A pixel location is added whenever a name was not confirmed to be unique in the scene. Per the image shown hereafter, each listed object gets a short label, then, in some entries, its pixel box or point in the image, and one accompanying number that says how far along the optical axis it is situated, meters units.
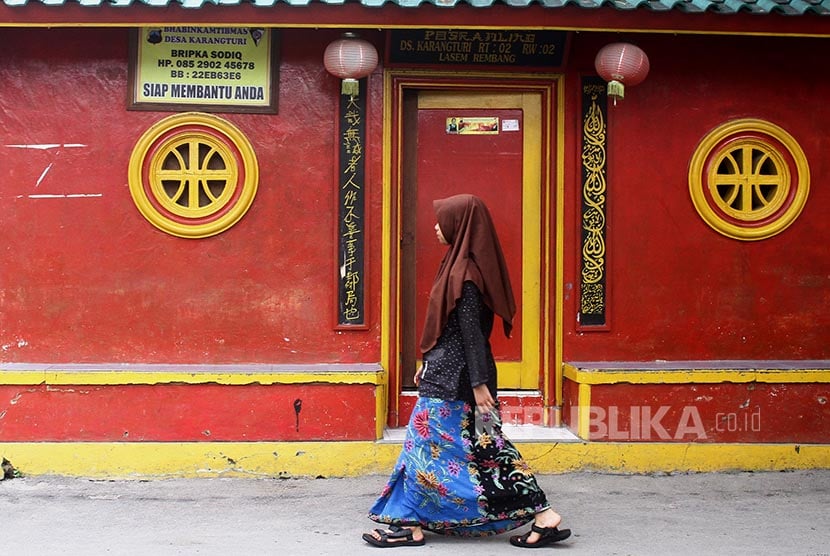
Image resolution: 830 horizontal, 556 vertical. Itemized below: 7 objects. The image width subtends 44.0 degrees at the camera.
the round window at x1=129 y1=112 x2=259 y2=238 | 6.75
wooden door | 7.09
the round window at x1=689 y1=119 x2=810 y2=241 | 7.00
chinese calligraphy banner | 6.83
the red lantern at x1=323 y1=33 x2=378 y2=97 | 6.51
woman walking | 5.04
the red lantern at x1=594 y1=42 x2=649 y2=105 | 6.59
